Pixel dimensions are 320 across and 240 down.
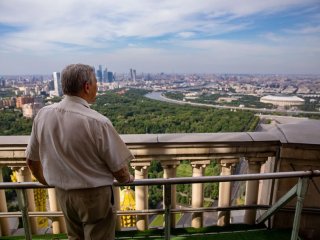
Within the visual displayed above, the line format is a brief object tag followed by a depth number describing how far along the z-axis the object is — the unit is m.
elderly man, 1.62
